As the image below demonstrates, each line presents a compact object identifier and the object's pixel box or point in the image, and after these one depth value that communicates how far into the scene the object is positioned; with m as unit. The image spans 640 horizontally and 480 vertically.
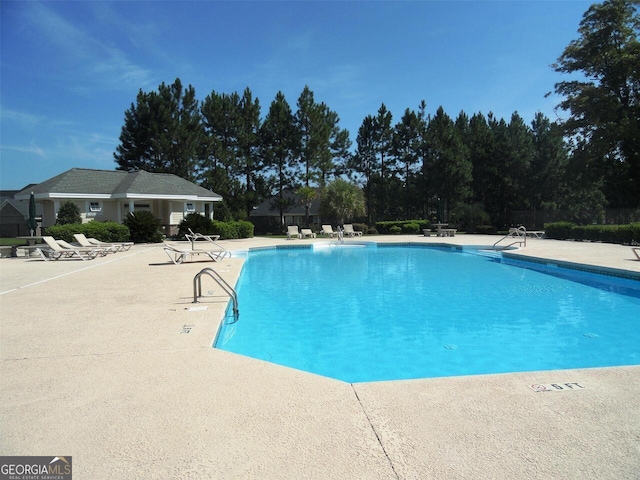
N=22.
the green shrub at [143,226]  22.31
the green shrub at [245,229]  27.98
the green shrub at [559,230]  24.19
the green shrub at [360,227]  33.66
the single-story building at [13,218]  31.27
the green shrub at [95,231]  19.11
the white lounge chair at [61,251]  14.29
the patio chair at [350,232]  28.06
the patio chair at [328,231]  27.88
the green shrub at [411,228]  31.56
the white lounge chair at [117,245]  16.88
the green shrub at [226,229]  25.20
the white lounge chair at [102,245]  16.27
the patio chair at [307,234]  27.00
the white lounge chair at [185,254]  12.24
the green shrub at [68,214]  23.00
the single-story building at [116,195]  25.12
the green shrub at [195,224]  23.97
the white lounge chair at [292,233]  26.88
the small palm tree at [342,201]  33.44
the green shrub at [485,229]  30.95
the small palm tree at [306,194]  34.28
